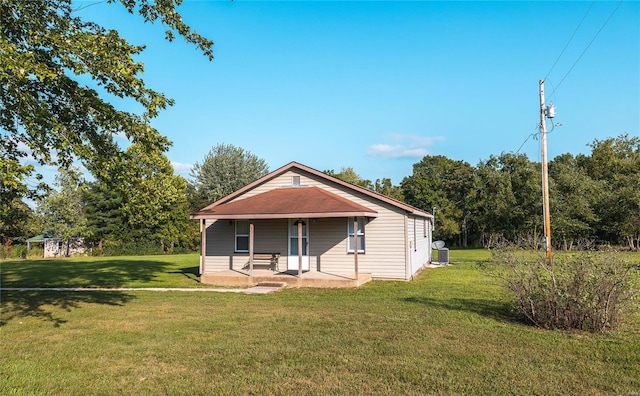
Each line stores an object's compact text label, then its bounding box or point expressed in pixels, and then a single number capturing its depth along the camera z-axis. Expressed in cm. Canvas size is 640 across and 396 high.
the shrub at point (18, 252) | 3450
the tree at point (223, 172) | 4697
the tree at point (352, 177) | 5912
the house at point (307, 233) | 1416
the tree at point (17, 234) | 3890
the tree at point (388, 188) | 5325
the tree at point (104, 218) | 3962
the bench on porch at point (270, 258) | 1522
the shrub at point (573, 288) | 654
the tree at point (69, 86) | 626
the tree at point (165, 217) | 3984
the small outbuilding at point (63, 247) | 4034
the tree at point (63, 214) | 3969
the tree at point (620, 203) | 3228
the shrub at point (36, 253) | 3464
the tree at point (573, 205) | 3322
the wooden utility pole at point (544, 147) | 1594
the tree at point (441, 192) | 4844
